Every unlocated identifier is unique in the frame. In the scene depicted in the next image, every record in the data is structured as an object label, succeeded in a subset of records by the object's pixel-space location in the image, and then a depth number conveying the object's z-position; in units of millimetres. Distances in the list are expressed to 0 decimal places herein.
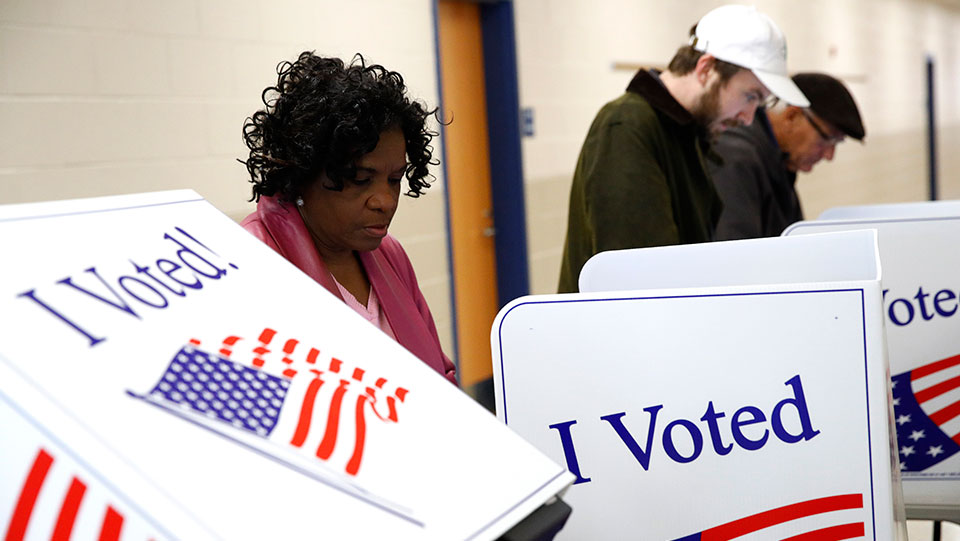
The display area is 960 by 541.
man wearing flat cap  4321
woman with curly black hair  3018
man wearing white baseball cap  3682
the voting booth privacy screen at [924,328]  3555
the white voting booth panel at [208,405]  2376
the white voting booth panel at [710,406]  2910
